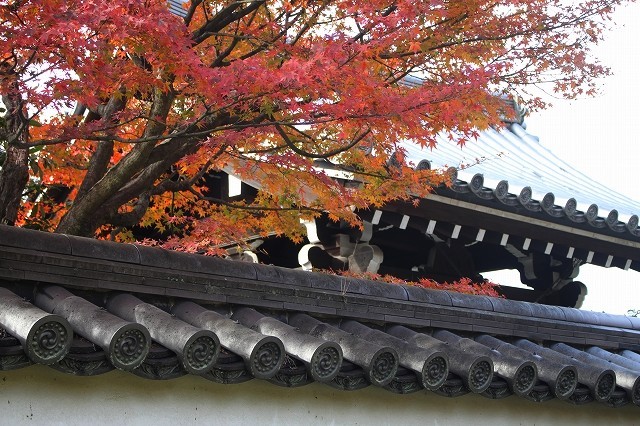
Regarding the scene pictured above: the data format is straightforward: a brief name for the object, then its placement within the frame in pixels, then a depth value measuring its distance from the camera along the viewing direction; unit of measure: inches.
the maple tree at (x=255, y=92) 395.9
